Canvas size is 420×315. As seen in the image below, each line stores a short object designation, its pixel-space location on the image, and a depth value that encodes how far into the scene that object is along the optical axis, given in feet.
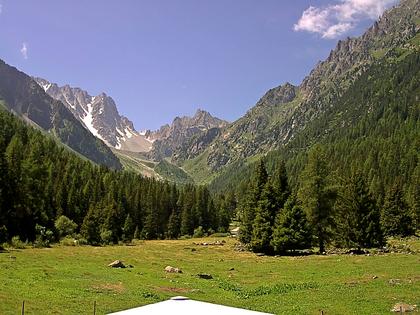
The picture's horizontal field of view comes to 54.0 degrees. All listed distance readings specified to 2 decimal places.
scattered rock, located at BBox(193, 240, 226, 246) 313.73
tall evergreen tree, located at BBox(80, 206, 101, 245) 279.90
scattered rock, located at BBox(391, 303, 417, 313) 76.84
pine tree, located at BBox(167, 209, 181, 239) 434.30
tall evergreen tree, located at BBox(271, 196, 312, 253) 203.10
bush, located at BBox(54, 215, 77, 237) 277.85
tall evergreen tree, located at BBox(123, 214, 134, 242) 345.92
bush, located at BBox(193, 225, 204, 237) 436.76
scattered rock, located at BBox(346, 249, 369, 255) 183.40
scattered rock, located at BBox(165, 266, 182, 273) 148.25
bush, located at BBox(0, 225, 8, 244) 207.82
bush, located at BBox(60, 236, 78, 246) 252.42
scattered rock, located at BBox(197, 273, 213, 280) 137.18
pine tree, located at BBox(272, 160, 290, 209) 226.64
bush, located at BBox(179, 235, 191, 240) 424.46
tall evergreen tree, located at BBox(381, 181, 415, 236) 302.04
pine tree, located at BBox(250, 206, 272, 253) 218.59
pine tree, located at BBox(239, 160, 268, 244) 249.96
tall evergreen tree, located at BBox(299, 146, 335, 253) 207.62
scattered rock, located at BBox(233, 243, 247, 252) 249.14
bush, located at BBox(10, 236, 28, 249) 205.76
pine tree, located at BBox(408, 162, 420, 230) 310.86
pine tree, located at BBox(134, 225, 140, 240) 386.32
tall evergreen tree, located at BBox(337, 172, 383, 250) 201.36
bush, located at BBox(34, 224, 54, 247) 229.17
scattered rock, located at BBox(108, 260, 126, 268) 151.94
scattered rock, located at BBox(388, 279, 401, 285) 105.31
